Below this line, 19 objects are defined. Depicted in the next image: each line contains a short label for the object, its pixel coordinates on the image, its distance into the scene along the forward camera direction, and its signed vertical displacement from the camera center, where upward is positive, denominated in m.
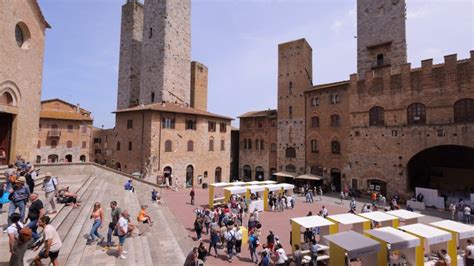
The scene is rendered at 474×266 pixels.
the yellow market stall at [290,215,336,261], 11.16 -3.47
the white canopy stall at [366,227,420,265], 9.27 -3.54
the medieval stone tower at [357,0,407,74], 27.00 +13.22
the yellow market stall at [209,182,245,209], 19.11 -3.60
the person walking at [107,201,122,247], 8.79 -2.68
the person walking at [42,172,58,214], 9.31 -1.77
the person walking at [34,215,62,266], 5.91 -2.39
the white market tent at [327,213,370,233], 11.91 -3.44
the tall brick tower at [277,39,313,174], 31.88 +6.29
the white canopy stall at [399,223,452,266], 9.63 -3.49
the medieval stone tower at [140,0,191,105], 32.47 +12.79
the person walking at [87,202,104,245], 8.65 -2.61
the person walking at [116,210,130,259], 8.24 -2.83
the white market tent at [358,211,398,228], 12.59 -3.48
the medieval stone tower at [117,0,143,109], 38.06 +14.26
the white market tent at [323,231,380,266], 8.83 -3.59
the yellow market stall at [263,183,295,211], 19.48 -3.36
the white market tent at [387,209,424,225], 13.14 -3.48
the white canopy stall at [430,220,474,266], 10.23 -3.51
